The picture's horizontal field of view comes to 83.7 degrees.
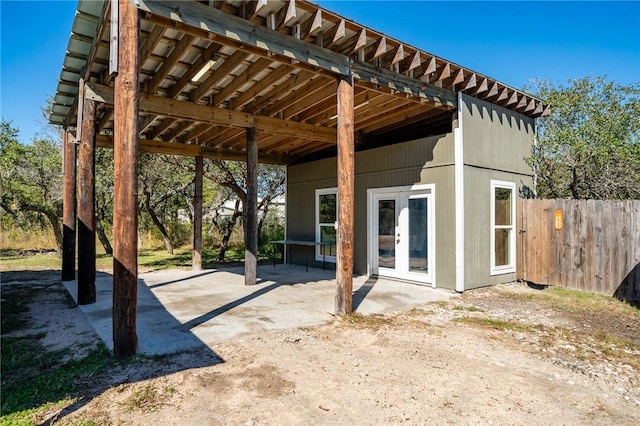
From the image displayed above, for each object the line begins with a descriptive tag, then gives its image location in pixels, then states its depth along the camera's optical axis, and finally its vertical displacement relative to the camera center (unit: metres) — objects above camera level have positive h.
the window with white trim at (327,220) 8.68 -0.12
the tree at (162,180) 11.36 +1.21
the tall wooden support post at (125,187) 3.04 +0.25
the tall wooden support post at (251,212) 6.58 +0.07
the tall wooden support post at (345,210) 4.48 +0.06
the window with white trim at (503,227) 6.60 -0.25
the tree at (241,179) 10.56 +1.21
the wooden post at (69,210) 6.41 +0.13
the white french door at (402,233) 6.54 -0.36
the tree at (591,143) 6.79 +1.35
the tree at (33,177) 11.11 +1.26
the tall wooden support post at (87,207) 5.06 +0.15
